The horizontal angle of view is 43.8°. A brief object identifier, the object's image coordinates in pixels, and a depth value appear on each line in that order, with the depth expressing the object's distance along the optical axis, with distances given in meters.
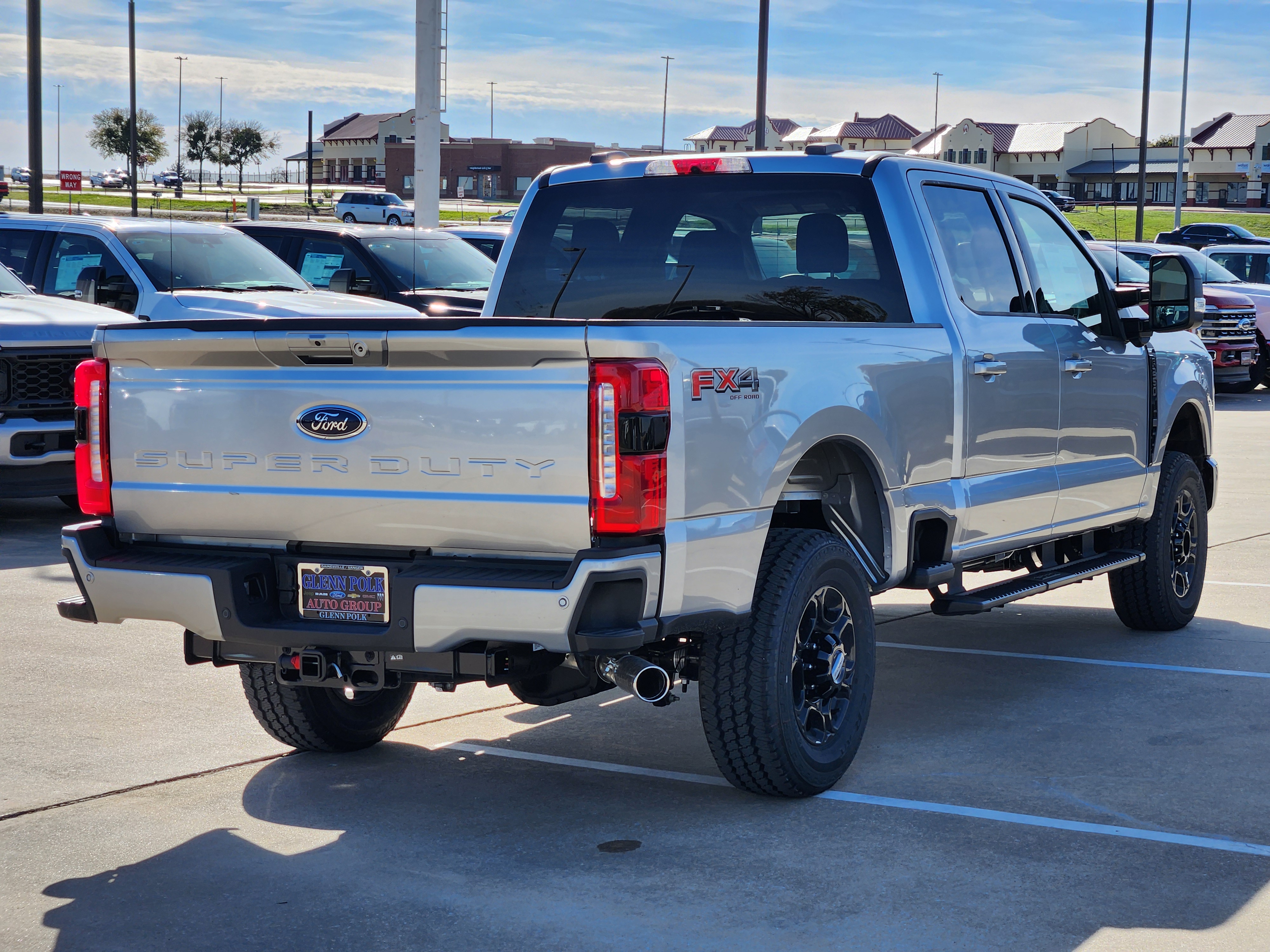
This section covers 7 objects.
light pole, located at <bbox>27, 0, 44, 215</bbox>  25.64
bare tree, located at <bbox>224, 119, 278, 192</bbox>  120.81
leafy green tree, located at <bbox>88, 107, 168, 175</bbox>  116.31
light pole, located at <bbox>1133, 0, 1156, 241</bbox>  28.58
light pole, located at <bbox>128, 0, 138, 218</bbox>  35.66
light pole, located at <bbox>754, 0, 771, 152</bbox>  24.97
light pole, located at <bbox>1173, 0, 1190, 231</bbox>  44.38
